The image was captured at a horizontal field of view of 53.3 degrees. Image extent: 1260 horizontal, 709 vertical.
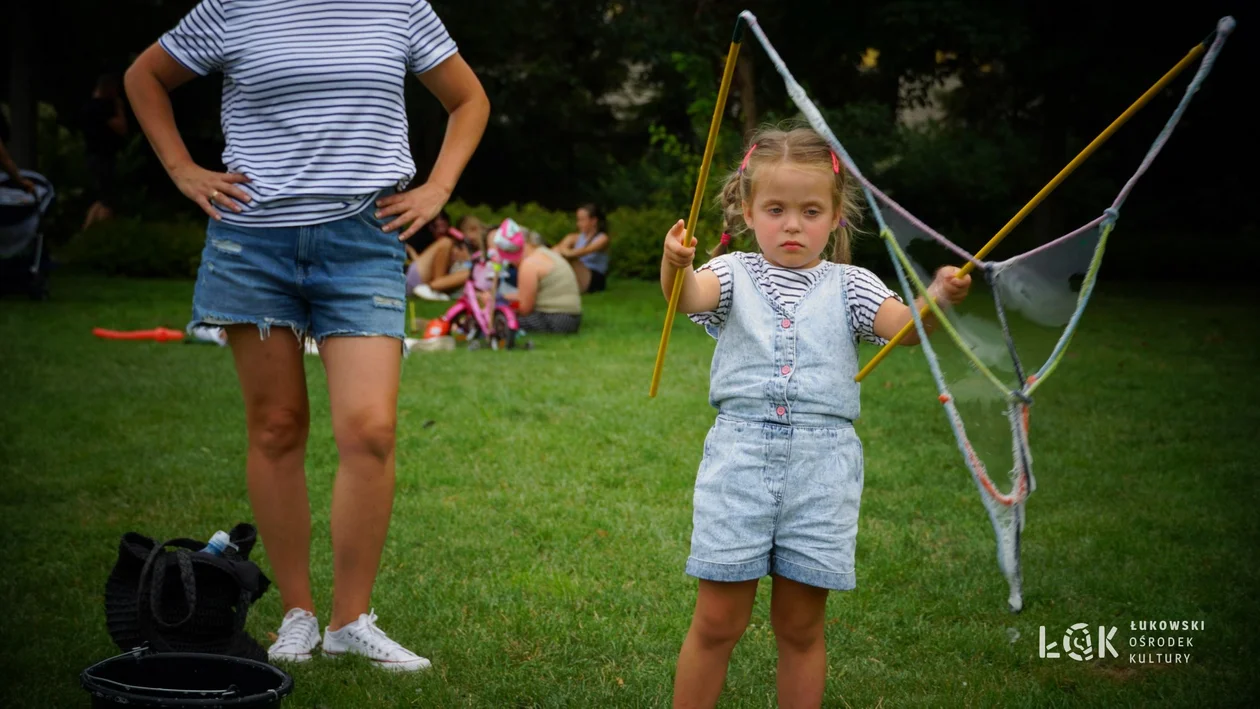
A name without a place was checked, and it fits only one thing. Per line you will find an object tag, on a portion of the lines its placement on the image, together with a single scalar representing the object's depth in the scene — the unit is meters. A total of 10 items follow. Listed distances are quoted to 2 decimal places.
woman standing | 3.09
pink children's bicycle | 10.04
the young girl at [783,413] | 2.62
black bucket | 2.50
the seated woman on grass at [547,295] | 10.64
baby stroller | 10.20
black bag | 2.85
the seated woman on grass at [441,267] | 12.98
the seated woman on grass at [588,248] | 14.30
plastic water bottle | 3.07
